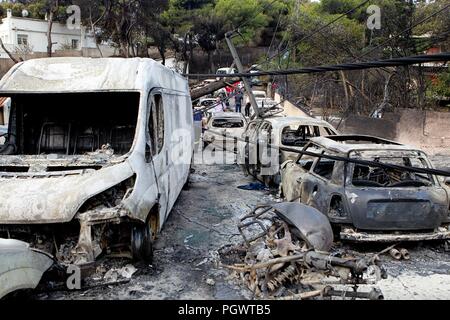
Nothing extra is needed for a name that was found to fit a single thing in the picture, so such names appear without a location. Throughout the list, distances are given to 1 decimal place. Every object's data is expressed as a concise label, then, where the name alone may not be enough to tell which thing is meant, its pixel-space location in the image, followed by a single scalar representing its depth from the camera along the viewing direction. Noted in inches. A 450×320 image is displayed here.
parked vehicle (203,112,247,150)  583.8
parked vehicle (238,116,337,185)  388.2
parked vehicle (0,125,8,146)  478.5
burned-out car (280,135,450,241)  227.5
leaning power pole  533.0
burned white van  178.7
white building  1424.7
